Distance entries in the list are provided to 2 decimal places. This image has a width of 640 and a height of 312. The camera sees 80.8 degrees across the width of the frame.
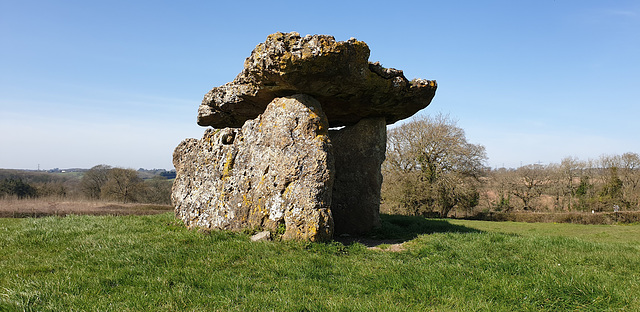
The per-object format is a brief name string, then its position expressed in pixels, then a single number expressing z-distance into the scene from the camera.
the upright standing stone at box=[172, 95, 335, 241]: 8.71
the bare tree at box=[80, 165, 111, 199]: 41.22
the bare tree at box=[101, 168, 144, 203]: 36.37
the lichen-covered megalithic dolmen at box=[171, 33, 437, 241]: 8.85
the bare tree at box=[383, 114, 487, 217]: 30.00
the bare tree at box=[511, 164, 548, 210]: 40.94
